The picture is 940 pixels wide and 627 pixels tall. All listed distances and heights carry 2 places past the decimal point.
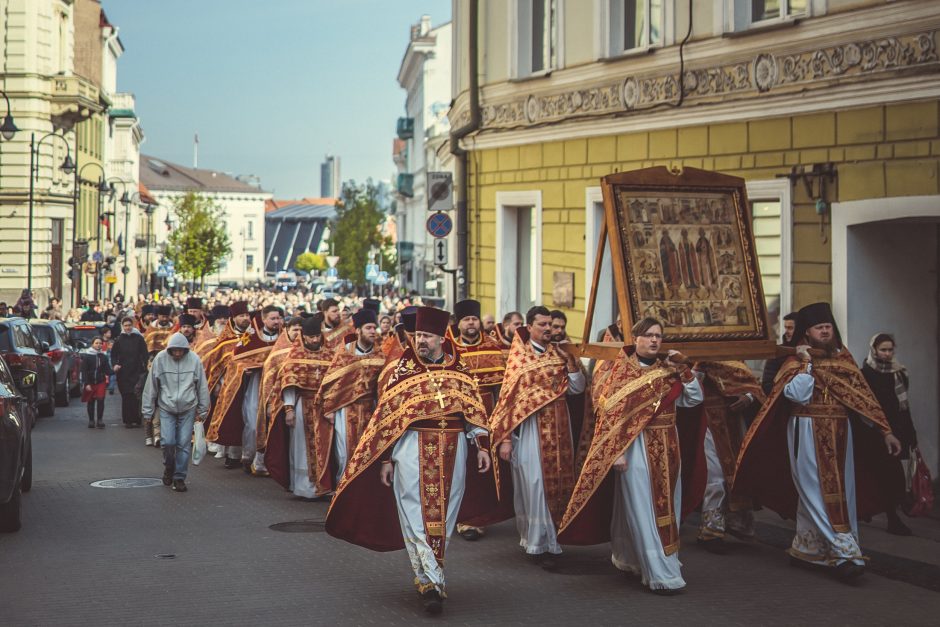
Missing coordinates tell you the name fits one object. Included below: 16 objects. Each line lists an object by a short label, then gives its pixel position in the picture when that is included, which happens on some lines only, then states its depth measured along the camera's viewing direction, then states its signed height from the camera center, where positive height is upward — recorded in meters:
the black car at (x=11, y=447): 11.67 -0.93
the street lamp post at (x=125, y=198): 59.52 +5.55
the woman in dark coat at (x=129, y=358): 22.62 -0.39
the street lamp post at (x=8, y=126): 35.25 +4.97
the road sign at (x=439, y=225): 21.02 +1.57
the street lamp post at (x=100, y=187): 51.34 +5.66
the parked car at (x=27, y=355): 22.05 -0.35
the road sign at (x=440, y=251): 21.58 +1.22
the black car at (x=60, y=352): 26.15 -0.36
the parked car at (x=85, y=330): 31.36 +0.06
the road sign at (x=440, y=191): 21.58 +2.09
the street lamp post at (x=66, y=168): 43.31 +4.99
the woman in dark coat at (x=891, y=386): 12.74 -0.44
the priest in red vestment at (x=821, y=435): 10.74 -0.75
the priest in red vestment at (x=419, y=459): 9.56 -0.83
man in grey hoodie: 15.28 -0.69
